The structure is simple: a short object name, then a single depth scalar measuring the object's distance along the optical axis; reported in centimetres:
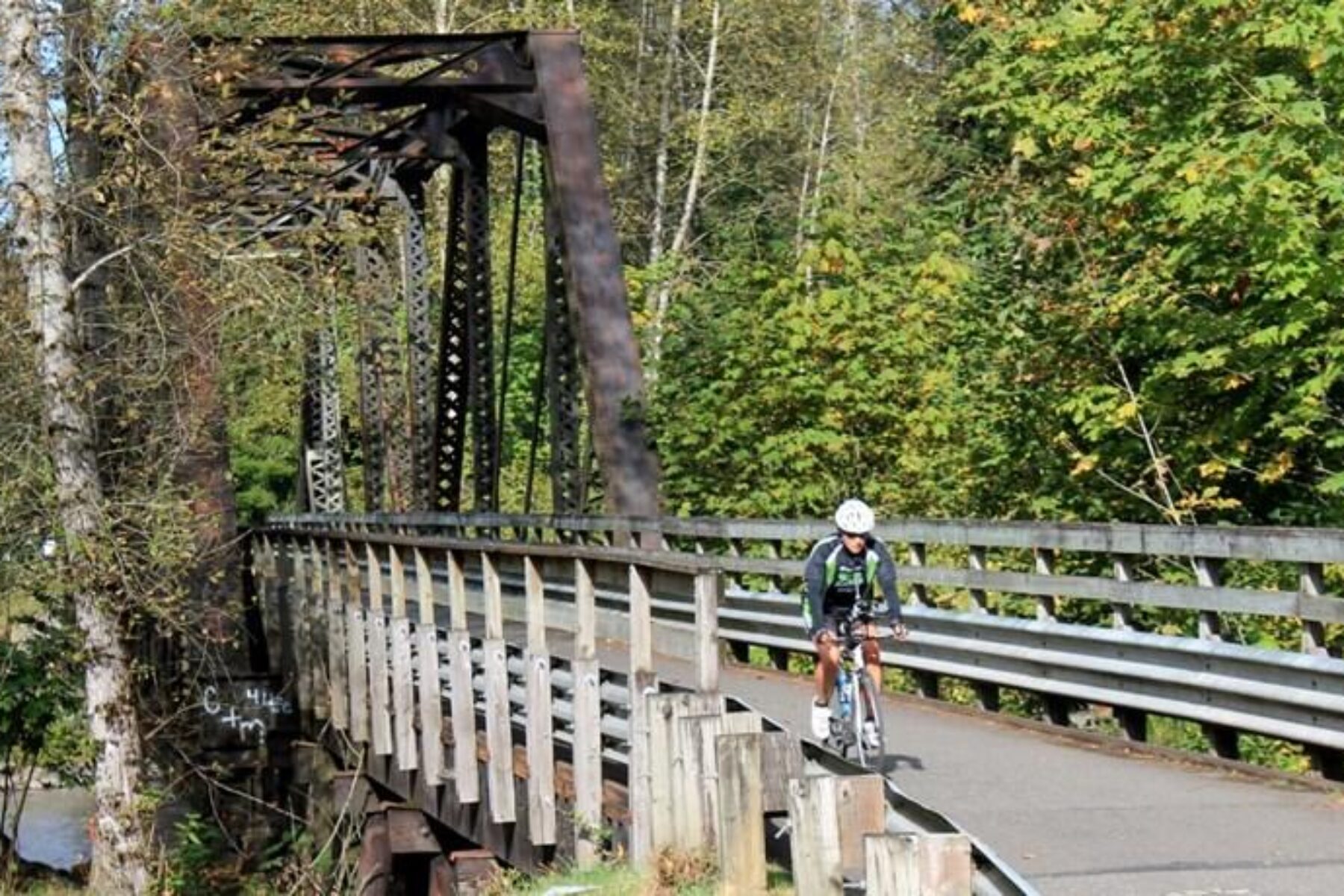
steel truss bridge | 1009
